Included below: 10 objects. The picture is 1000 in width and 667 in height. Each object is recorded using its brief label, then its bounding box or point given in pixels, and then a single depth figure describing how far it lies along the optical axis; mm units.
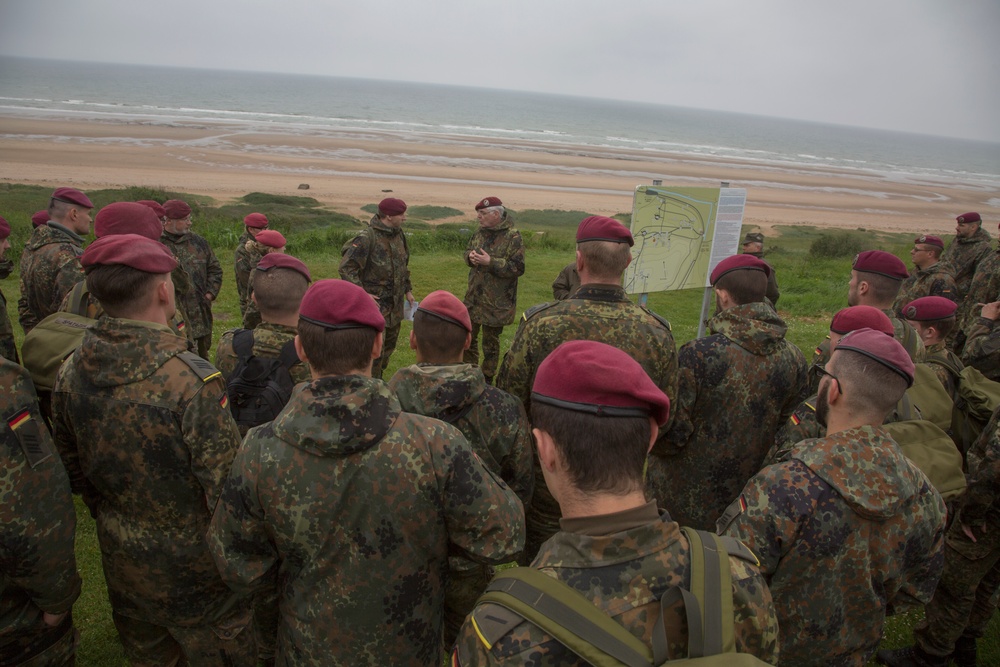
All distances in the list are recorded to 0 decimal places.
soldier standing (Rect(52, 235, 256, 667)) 2648
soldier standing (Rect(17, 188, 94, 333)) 5160
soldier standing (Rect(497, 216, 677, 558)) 3635
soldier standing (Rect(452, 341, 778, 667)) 1461
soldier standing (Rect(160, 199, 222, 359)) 7398
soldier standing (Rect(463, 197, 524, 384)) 7957
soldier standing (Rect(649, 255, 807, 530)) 3654
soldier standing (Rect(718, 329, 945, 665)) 2250
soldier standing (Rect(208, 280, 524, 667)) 2182
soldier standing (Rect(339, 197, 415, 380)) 7711
